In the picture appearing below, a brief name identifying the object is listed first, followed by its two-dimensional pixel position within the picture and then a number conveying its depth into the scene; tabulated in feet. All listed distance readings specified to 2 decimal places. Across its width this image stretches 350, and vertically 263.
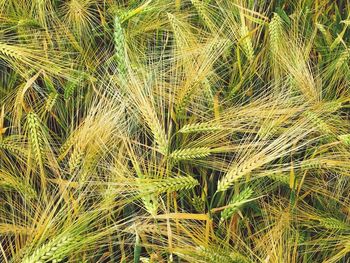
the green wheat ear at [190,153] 3.66
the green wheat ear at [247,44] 4.55
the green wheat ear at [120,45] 3.76
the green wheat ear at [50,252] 3.14
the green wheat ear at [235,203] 3.50
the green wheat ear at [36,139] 3.68
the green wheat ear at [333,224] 3.71
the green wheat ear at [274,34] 4.53
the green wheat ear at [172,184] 3.49
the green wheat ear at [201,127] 3.78
